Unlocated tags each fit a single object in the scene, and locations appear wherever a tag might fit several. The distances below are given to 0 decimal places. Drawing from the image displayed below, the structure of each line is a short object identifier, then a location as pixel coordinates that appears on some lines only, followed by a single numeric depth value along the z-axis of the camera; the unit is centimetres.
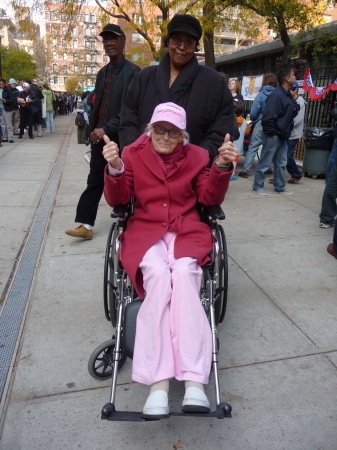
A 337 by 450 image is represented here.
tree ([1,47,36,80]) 4309
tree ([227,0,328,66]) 889
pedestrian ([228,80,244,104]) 712
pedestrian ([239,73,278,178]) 718
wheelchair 187
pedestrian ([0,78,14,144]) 1203
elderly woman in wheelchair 194
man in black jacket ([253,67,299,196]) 591
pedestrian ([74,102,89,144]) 658
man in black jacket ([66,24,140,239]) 379
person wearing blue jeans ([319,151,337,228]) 465
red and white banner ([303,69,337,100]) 757
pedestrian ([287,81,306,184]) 705
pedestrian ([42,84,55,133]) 1504
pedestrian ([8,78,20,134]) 1254
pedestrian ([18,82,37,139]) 1301
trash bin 737
